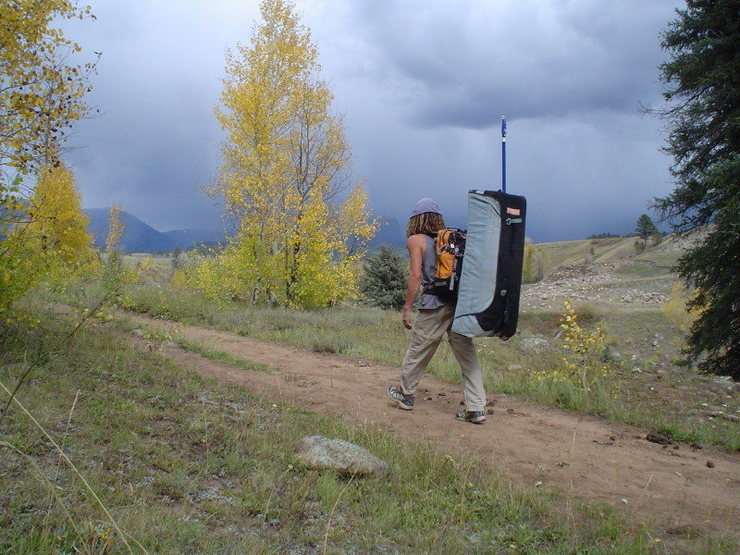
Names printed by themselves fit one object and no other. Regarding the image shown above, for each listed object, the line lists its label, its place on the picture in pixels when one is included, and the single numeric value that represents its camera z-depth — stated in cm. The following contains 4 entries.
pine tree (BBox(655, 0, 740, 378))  1323
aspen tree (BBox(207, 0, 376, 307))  1734
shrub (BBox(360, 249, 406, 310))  2912
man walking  597
